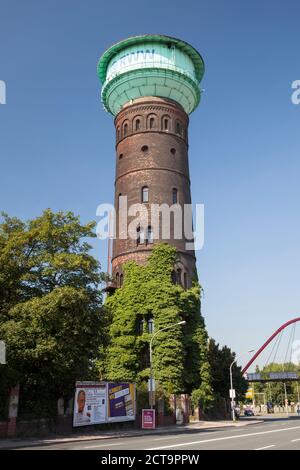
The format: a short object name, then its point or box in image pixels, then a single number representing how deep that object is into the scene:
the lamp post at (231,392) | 39.73
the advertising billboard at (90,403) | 24.86
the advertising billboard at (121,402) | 27.35
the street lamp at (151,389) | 28.44
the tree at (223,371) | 44.38
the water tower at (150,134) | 40.12
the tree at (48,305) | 22.11
